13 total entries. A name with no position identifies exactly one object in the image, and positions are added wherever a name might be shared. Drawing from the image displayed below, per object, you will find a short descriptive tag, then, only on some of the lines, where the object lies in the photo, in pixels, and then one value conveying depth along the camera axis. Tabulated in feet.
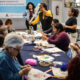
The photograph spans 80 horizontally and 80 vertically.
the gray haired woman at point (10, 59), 5.37
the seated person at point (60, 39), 10.75
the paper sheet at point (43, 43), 10.53
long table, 7.47
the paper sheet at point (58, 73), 5.99
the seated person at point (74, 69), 3.76
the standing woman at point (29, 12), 18.04
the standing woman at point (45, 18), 15.30
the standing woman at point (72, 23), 14.06
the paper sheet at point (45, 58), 7.45
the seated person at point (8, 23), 15.86
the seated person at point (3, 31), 9.44
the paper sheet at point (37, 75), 5.79
